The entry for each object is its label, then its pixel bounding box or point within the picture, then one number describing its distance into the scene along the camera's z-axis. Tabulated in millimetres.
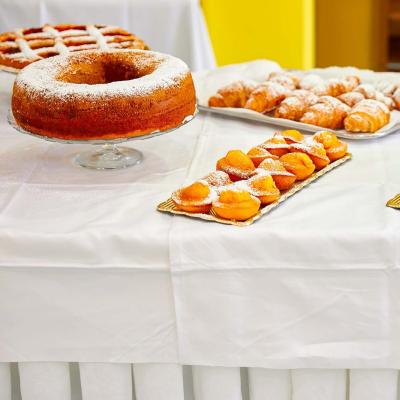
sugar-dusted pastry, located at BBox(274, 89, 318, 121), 2041
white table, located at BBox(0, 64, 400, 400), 1644
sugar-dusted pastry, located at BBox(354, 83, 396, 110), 2083
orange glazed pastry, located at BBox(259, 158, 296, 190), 1742
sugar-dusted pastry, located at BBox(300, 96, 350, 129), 1988
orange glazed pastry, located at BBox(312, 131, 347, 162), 1855
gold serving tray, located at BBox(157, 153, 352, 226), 1662
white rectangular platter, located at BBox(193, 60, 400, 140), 1981
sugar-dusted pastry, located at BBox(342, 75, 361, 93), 2135
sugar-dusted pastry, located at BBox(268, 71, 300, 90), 2166
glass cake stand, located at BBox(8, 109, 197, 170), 1887
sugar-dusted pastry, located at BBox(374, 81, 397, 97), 2137
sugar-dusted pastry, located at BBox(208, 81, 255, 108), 2142
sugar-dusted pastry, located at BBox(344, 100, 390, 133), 1959
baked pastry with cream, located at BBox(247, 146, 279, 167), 1785
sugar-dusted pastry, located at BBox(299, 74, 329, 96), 2111
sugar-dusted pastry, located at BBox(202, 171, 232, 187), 1741
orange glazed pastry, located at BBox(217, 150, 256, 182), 1761
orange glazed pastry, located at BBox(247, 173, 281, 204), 1695
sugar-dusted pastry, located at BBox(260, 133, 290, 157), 1813
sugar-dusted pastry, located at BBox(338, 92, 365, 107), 2068
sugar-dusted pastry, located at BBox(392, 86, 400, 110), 2104
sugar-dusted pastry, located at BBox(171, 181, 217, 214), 1686
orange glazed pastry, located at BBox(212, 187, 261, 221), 1662
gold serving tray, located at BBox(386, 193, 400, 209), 1687
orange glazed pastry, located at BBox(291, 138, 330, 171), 1809
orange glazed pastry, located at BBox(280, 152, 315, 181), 1774
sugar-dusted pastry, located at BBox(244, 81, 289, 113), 2090
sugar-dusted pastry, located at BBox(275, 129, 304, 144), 1848
